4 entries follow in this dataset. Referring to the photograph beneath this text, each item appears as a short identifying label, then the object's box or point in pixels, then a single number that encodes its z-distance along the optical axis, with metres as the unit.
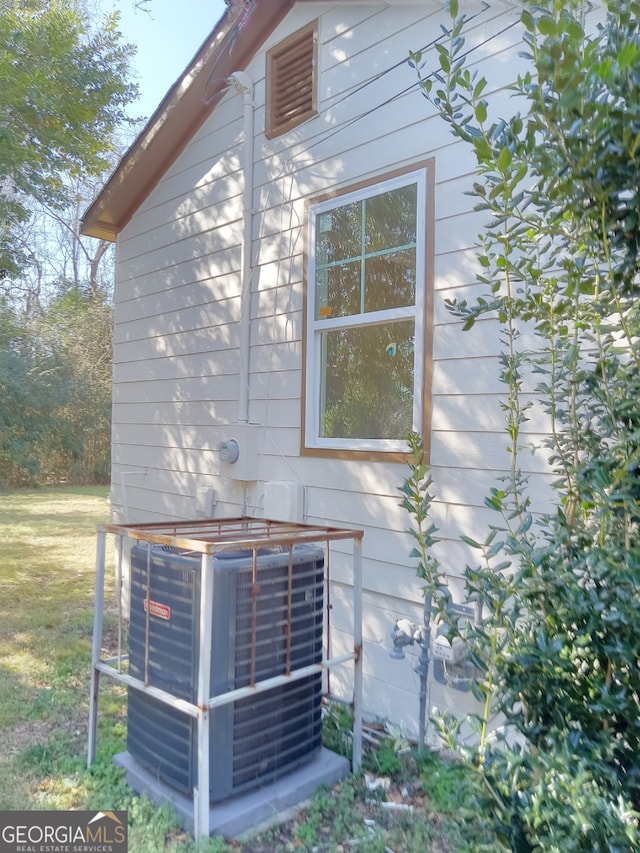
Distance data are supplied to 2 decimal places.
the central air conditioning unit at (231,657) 2.45
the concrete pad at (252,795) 2.38
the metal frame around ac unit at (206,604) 2.27
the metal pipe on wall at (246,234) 4.36
